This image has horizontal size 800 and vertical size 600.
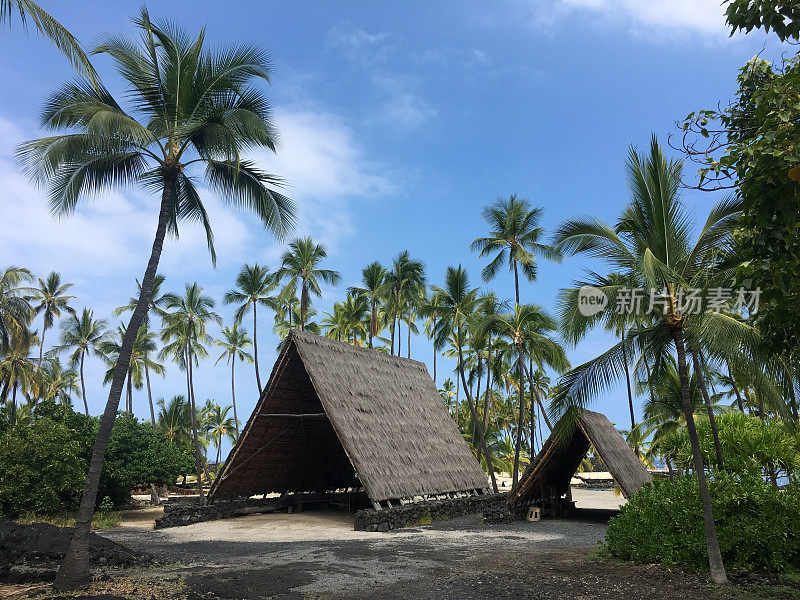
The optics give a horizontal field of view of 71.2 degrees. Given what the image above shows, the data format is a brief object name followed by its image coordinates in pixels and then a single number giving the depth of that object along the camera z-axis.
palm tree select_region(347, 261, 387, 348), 40.81
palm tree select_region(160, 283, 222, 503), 38.84
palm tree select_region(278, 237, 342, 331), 36.34
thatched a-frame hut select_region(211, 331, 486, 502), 15.70
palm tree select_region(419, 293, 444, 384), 37.99
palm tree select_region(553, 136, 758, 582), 9.15
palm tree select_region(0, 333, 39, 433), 30.91
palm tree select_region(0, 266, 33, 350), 30.11
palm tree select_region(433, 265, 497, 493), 33.66
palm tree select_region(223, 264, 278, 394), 37.53
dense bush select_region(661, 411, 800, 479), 17.31
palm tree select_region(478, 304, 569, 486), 24.91
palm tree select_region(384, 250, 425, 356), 38.28
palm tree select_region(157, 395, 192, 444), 48.92
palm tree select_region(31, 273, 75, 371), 42.50
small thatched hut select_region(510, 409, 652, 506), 15.68
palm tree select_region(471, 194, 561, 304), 31.11
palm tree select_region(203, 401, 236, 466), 61.56
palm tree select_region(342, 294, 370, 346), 42.00
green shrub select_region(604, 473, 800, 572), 9.00
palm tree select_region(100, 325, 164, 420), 44.97
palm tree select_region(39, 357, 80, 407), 50.34
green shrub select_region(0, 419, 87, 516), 16.19
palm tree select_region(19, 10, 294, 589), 10.19
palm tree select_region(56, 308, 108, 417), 45.00
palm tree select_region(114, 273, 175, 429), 39.19
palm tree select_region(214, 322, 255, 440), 48.25
